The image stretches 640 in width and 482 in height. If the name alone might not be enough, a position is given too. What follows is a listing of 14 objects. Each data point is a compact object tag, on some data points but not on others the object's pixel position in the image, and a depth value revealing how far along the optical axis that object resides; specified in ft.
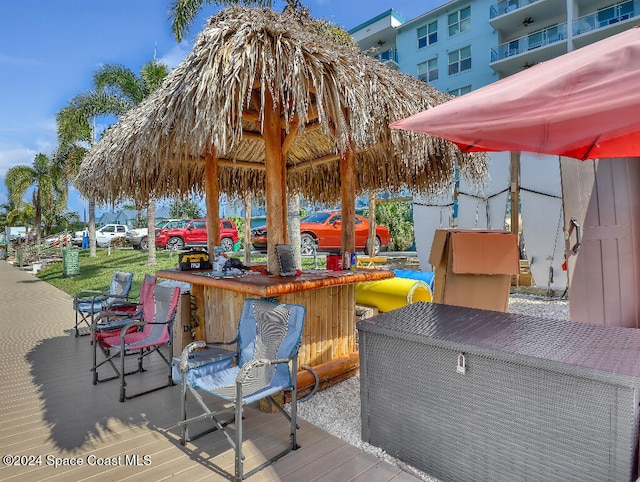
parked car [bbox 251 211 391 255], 43.32
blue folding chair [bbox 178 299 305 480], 7.66
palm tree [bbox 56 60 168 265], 47.55
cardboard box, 12.30
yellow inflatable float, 15.14
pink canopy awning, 4.89
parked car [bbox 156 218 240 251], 56.59
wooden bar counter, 11.09
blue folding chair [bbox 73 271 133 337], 17.40
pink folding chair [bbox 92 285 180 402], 11.45
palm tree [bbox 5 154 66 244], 79.87
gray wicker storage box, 5.29
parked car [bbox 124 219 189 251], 65.41
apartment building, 62.13
